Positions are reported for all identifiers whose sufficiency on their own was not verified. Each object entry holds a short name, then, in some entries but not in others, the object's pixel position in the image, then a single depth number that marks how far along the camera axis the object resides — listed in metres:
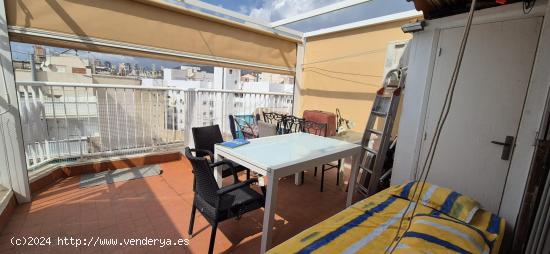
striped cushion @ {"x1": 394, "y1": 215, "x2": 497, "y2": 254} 1.28
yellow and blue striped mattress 1.38
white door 1.95
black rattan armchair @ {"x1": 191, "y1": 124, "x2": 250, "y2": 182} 2.73
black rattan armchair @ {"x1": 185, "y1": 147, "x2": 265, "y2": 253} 1.78
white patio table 1.84
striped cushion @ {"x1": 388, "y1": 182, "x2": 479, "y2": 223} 1.75
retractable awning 2.58
